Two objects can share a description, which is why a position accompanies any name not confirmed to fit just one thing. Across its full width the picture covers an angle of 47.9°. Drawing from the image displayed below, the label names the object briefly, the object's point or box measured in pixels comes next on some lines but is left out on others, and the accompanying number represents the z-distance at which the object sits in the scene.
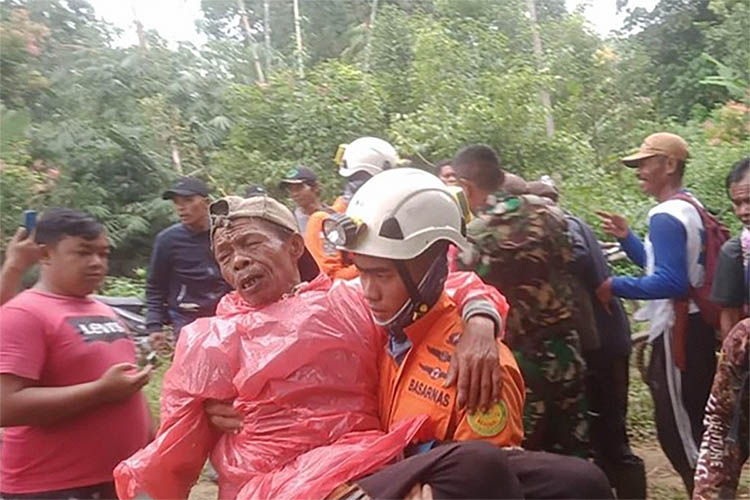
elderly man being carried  1.80
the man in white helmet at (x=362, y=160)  4.84
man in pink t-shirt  2.46
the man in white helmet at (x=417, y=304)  1.81
